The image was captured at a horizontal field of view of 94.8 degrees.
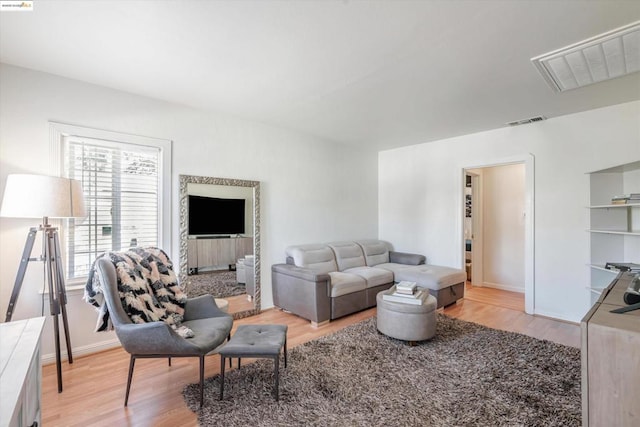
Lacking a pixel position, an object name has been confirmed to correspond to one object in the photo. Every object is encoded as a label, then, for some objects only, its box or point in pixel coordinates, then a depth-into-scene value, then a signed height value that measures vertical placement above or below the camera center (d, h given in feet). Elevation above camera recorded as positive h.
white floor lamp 6.75 +0.03
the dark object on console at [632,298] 4.73 -1.52
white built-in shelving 10.36 -0.40
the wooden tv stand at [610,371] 3.91 -2.19
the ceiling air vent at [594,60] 6.36 +3.74
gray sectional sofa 11.20 -2.80
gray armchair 6.12 -2.65
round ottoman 9.13 -3.39
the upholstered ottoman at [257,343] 6.39 -2.99
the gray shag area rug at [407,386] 6.00 -4.17
